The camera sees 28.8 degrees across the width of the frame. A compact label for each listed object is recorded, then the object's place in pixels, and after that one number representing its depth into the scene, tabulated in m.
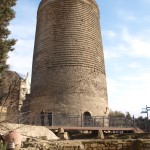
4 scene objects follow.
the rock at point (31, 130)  10.67
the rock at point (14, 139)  7.11
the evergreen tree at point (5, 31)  12.47
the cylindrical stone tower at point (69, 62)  21.03
